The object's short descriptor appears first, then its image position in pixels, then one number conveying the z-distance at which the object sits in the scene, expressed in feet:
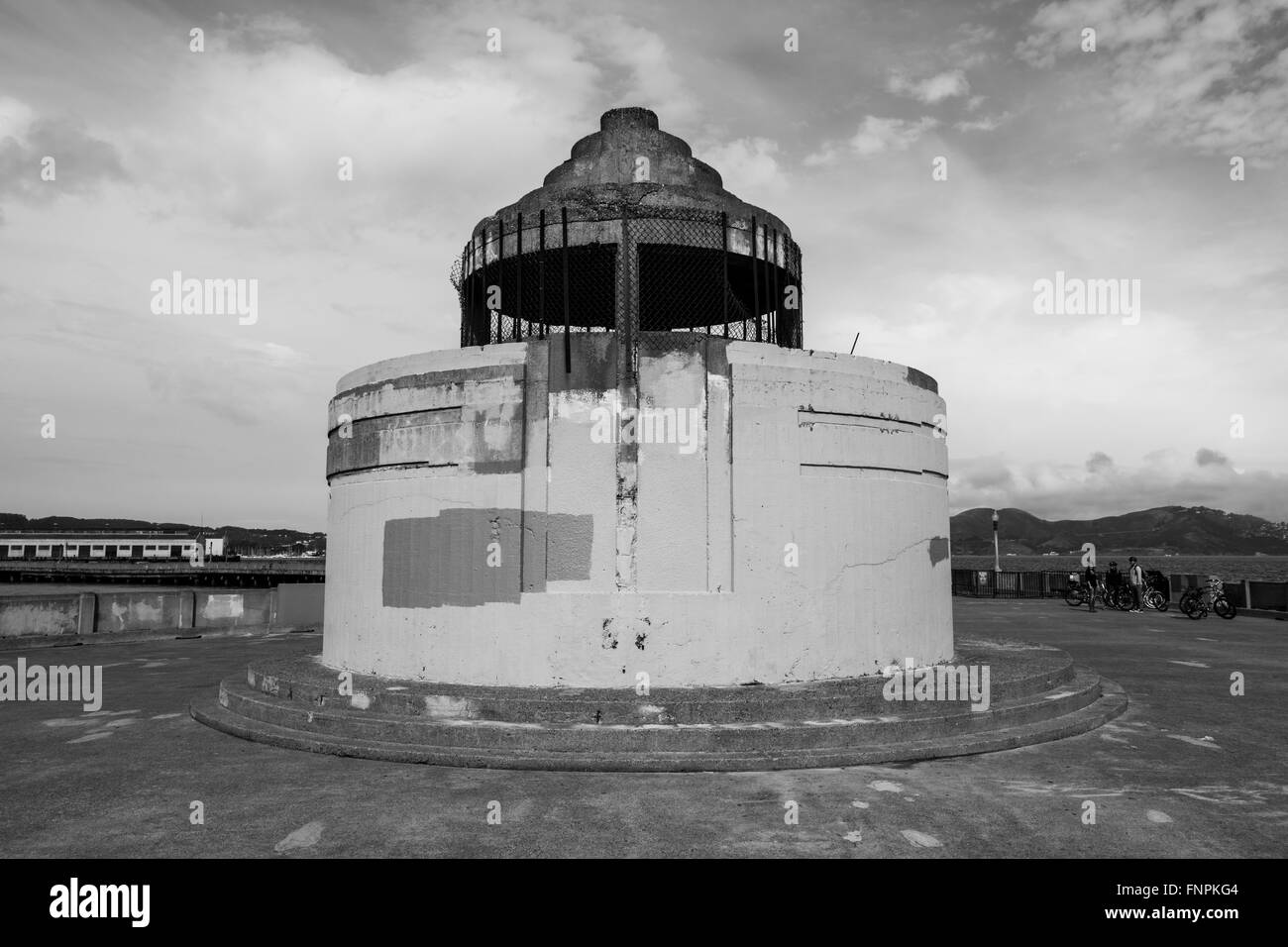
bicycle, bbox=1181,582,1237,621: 83.41
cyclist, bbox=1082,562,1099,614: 97.31
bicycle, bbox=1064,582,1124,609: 96.89
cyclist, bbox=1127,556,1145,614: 94.84
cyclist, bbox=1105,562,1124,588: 97.75
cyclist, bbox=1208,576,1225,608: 84.38
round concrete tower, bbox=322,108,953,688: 31.91
